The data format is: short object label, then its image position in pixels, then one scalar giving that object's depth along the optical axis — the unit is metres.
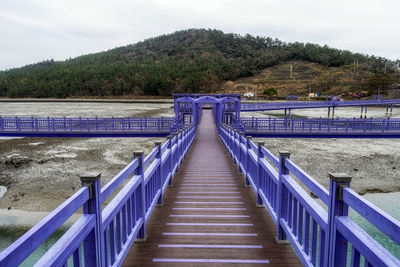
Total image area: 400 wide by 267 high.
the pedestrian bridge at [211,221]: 2.04
